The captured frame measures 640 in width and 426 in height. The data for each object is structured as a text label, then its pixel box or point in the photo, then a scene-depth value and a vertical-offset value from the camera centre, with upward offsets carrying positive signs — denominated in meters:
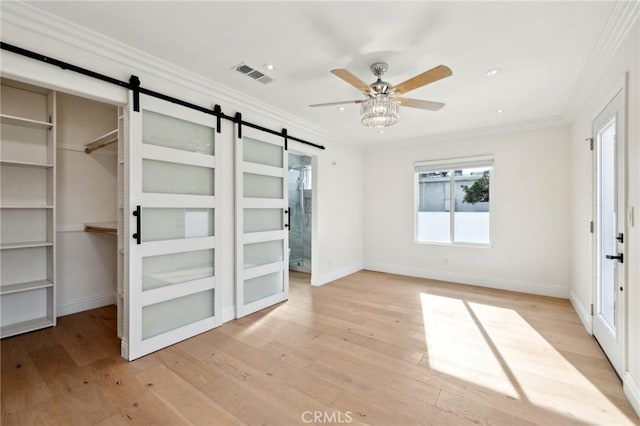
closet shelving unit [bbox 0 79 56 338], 2.99 +0.05
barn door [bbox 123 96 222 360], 2.49 -0.14
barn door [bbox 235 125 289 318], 3.40 -0.12
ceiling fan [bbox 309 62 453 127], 2.40 +1.02
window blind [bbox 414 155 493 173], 4.73 +0.86
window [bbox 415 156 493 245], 4.81 +0.22
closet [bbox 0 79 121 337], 3.03 +0.07
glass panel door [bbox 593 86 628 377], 2.13 -0.16
